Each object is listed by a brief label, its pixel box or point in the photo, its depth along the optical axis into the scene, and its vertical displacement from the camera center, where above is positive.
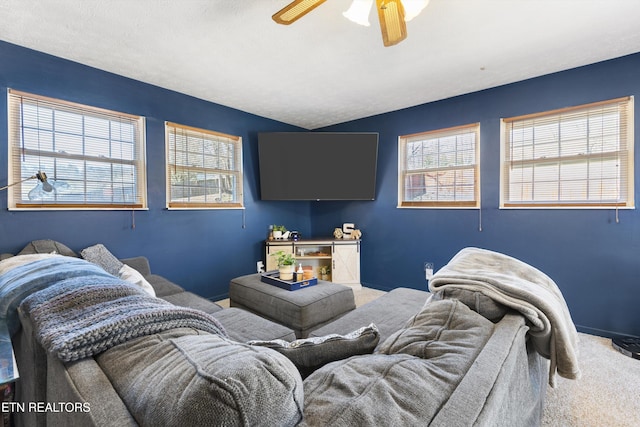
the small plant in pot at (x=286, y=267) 2.70 -0.54
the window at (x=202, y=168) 3.34 +0.49
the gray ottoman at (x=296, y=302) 2.18 -0.75
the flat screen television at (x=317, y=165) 4.03 +0.58
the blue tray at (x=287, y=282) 2.51 -0.65
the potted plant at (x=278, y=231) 4.14 -0.32
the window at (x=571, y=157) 2.63 +0.47
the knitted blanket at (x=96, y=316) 0.73 -0.30
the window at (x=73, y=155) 2.40 +0.49
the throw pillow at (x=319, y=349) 0.89 -0.44
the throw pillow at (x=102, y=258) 2.50 -0.42
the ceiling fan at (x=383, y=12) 1.58 +1.08
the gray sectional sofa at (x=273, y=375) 0.53 -0.40
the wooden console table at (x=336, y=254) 4.00 -0.64
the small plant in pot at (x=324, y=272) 4.23 -0.92
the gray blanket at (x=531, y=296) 1.08 -0.36
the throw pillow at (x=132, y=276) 2.15 -0.51
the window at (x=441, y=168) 3.44 +0.47
